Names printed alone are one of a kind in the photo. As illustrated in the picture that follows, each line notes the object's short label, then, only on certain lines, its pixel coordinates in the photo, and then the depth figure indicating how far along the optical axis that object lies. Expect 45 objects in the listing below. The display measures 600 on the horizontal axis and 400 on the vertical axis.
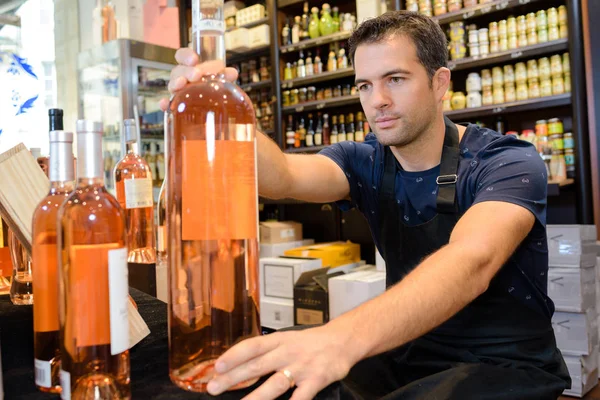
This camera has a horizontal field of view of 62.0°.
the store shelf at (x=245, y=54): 4.36
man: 0.57
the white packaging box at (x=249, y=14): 4.38
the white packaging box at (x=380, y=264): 3.03
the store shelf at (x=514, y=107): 2.92
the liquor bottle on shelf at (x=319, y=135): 4.06
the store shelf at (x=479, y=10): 3.04
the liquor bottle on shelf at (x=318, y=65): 4.00
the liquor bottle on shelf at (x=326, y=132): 4.01
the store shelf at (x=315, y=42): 3.80
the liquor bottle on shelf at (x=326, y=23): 3.95
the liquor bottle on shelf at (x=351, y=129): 3.84
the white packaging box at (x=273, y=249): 3.55
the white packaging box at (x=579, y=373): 2.46
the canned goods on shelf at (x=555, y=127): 2.96
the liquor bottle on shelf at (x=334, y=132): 3.95
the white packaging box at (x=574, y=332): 2.47
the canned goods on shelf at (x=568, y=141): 2.91
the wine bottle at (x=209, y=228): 0.55
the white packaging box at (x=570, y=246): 2.48
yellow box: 3.29
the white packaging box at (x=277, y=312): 3.08
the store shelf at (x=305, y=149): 4.05
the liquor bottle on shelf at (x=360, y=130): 3.80
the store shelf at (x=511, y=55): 2.90
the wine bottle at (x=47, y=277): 0.56
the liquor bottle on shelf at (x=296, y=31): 4.11
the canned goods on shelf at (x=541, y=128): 3.00
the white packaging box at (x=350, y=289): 2.69
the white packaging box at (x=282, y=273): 3.09
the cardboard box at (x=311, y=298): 2.85
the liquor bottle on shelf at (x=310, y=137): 4.09
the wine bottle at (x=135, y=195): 1.40
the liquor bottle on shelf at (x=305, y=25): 4.09
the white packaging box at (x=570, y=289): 2.46
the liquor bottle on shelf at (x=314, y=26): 4.02
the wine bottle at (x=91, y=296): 0.49
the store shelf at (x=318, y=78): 3.79
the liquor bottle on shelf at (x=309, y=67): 4.04
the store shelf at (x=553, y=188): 2.63
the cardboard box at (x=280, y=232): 3.64
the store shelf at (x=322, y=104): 3.77
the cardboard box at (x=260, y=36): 4.24
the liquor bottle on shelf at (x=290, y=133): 4.16
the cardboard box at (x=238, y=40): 4.29
